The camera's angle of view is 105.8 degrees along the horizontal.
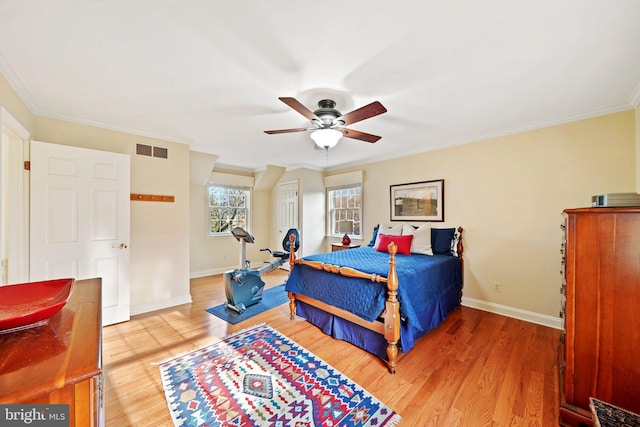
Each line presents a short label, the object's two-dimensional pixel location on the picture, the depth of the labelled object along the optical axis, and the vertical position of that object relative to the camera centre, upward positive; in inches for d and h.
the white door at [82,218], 97.0 -3.2
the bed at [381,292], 83.3 -31.8
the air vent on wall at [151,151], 125.7 +32.3
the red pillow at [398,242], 133.4 -16.7
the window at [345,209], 195.0 +3.1
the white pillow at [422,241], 132.6 -15.3
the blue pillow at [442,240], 134.2 -14.9
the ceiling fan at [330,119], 76.9 +32.9
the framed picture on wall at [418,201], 146.5 +8.0
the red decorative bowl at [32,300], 35.8 -16.1
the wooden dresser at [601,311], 53.7 -22.4
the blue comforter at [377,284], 85.2 -28.8
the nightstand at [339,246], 191.1 -27.5
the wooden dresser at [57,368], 24.7 -18.0
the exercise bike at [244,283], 126.8 -38.5
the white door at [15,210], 90.0 +0.1
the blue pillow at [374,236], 165.3 -16.0
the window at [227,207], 210.4 +4.2
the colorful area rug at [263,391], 61.5 -52.1
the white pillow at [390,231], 147.3 -11.6
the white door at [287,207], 209.5 +4.8
